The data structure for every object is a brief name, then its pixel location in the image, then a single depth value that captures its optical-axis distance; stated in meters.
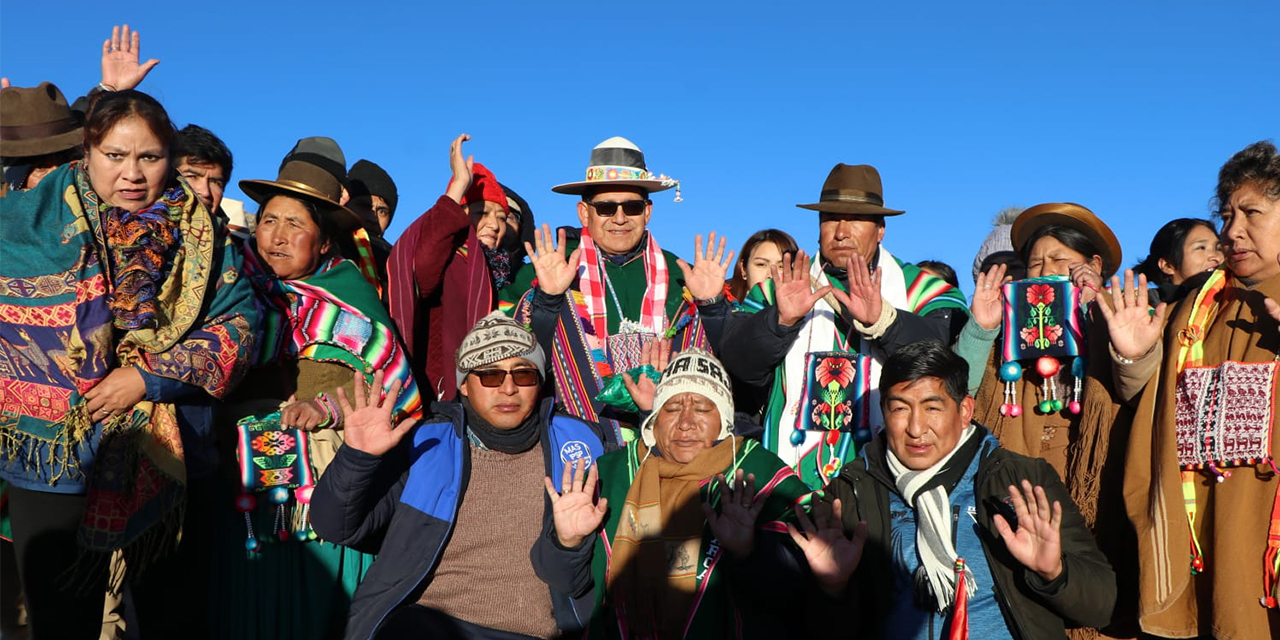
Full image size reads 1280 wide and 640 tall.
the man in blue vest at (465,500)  4.39
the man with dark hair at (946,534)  3.97
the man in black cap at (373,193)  6.87
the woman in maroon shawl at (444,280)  5.72
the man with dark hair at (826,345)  5.36
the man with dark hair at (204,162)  5.50
